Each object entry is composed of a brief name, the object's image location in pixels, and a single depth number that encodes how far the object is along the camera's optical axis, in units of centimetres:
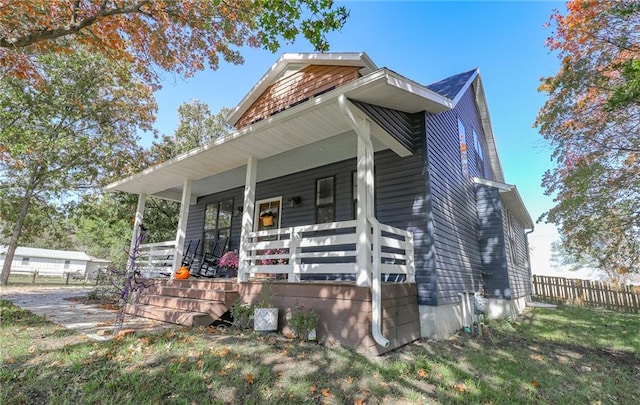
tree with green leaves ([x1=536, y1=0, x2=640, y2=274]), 711
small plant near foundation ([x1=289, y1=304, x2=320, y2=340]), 416
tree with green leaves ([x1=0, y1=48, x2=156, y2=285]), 1137
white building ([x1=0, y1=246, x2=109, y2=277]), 3400
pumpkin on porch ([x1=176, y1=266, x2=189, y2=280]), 682
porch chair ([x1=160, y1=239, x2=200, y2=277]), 920
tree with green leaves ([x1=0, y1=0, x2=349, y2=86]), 495
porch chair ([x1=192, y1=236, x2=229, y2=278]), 824
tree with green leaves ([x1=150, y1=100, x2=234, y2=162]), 1698
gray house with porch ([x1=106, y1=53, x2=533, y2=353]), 427
